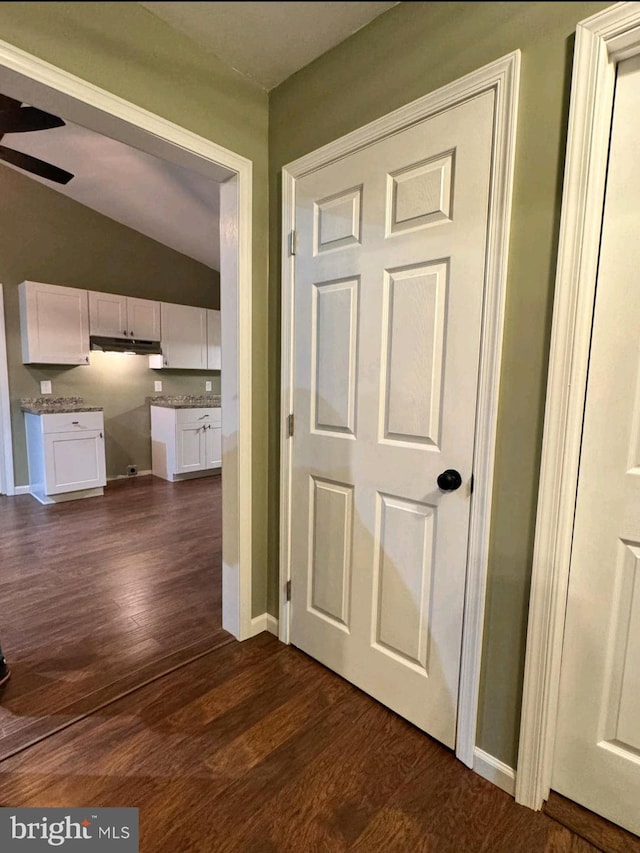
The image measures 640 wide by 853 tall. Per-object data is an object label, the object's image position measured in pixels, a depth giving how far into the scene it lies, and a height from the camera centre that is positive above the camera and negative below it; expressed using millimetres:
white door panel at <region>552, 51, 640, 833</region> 1082 -436
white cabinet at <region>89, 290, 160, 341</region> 4469 +576
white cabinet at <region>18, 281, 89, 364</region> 4062 +437
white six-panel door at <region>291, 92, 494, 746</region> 1287 -71
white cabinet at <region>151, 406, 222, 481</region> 4859 -805
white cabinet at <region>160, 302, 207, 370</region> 5061 +428
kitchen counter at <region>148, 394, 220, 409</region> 5023 -364
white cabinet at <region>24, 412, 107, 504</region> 3973 -817
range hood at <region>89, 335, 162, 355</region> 4446 +267
